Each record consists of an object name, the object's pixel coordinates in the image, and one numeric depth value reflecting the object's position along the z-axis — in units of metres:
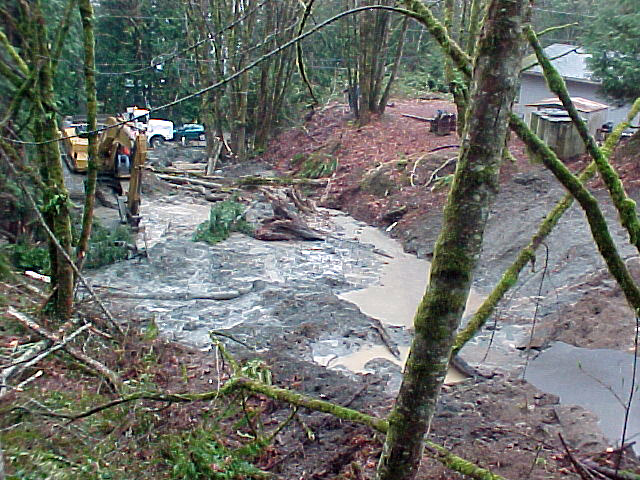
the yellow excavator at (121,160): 13.86
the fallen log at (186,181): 19.95
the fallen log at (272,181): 19.16
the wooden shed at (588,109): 16.36
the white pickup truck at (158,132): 27.12
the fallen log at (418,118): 22.71
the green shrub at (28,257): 10.10
